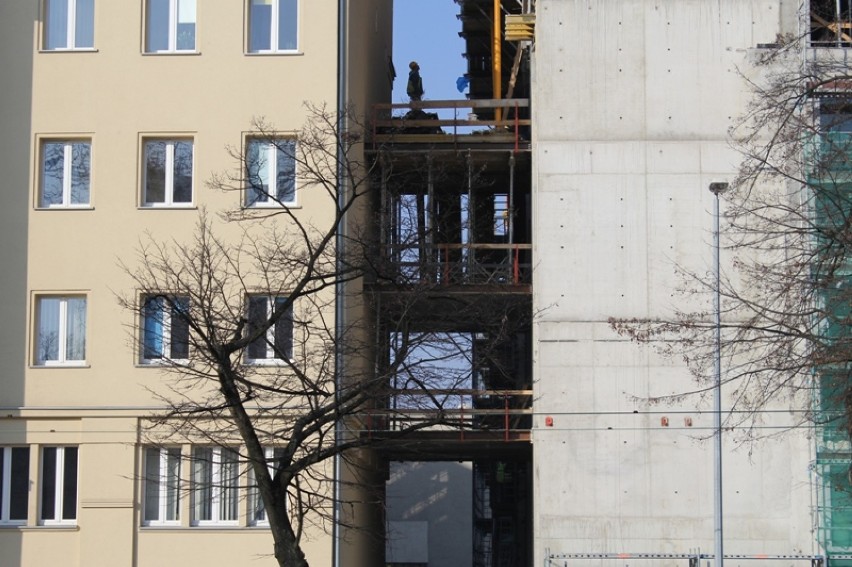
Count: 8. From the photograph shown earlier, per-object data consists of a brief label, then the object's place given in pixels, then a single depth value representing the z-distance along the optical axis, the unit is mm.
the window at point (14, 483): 27234
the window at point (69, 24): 28797
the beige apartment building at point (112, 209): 26906
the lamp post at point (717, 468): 26547
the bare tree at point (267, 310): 25406
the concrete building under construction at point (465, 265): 27234
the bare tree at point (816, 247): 17609
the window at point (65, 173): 28312
